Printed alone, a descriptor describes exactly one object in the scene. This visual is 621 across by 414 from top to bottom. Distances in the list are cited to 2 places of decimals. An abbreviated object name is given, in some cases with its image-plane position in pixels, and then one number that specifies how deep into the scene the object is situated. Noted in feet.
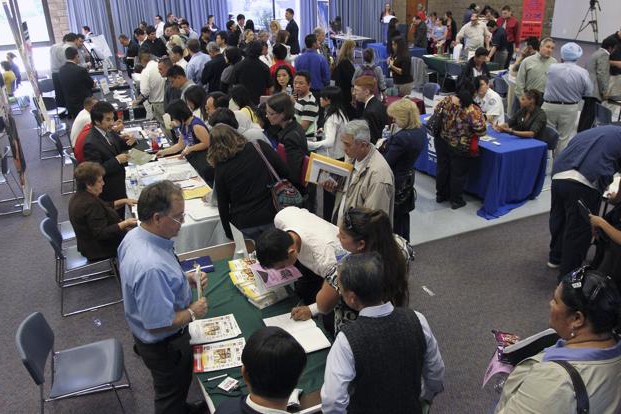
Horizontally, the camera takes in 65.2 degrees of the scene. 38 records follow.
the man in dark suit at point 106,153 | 13.20
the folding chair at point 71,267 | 11.52
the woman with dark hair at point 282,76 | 18.13
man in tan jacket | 10.03
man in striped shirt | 15.10
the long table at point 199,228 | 11.57
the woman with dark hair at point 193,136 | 13.78
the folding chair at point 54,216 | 12.82
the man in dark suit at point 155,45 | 30.73
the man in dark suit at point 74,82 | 23.39
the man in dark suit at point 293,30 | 37.83
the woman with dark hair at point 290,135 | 12.30
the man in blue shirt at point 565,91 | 17.54
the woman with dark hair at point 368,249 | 6.66
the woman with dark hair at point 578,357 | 4.70
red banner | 37.58
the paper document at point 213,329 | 7.47
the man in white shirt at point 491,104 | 17.58
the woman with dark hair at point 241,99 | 14.39
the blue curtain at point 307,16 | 48.96
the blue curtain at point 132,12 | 41.93
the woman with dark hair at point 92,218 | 10.97
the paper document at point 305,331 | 7.13
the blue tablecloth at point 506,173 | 15.85
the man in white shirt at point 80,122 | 15.76
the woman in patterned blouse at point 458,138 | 15.06
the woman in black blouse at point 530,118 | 16.72
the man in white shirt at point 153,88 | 20.92
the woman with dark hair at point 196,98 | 14.85
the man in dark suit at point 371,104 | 14.52
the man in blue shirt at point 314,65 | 22.03
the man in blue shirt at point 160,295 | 6.37
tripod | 41.88
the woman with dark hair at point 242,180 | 10.09
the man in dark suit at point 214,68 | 21.98
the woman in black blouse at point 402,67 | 23.54
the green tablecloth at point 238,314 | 6.59
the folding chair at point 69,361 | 7.57
